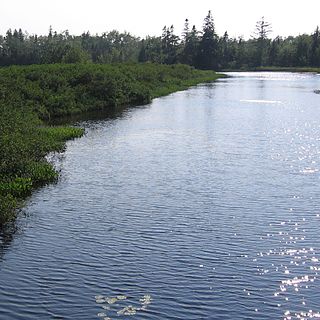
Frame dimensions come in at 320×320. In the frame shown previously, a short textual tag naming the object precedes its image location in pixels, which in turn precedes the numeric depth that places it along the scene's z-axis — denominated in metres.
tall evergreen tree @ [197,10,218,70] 178.12
